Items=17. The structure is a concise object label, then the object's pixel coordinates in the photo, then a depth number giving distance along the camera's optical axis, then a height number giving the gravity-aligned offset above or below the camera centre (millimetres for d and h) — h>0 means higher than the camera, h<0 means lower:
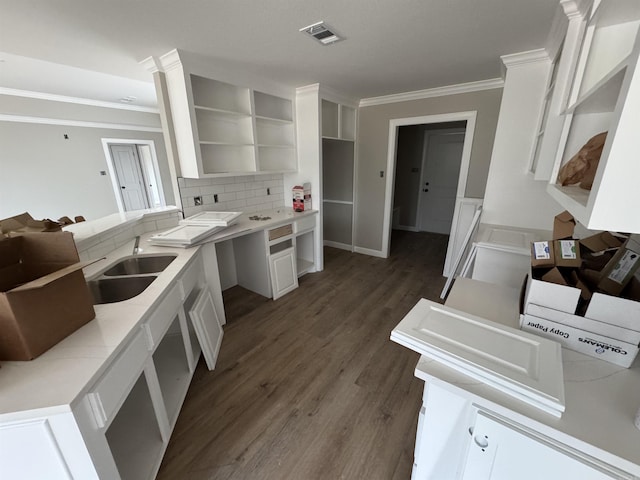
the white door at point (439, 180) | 4996 -264
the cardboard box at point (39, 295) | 827 -410
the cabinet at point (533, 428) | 622 -680
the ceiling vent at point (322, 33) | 1640 +876
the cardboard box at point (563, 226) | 1074 -252
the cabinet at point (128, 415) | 763 -872
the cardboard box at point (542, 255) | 1022 -350
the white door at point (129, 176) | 5156 -93
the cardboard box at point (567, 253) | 979 -332
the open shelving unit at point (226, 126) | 2230 +452
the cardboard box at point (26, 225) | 1174 -242
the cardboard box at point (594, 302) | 772 -435
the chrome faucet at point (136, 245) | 1915 -570
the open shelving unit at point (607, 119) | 588 +152
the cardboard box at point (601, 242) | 1044 -313
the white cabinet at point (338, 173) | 3609 -78
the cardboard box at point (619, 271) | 872 -359
